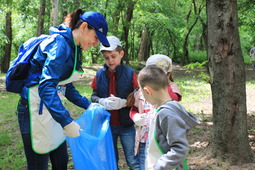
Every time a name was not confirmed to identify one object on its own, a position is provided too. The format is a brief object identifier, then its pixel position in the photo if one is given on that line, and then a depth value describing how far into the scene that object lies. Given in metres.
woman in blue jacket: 1.81
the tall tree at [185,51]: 17.56
